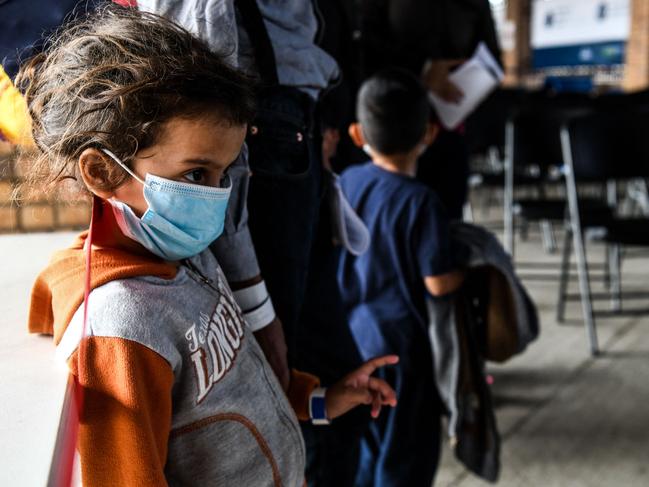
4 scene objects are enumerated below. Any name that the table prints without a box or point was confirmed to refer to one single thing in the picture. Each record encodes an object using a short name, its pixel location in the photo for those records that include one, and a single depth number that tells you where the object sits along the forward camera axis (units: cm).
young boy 154
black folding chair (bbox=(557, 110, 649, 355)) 299
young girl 62
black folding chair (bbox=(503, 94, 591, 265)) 356
